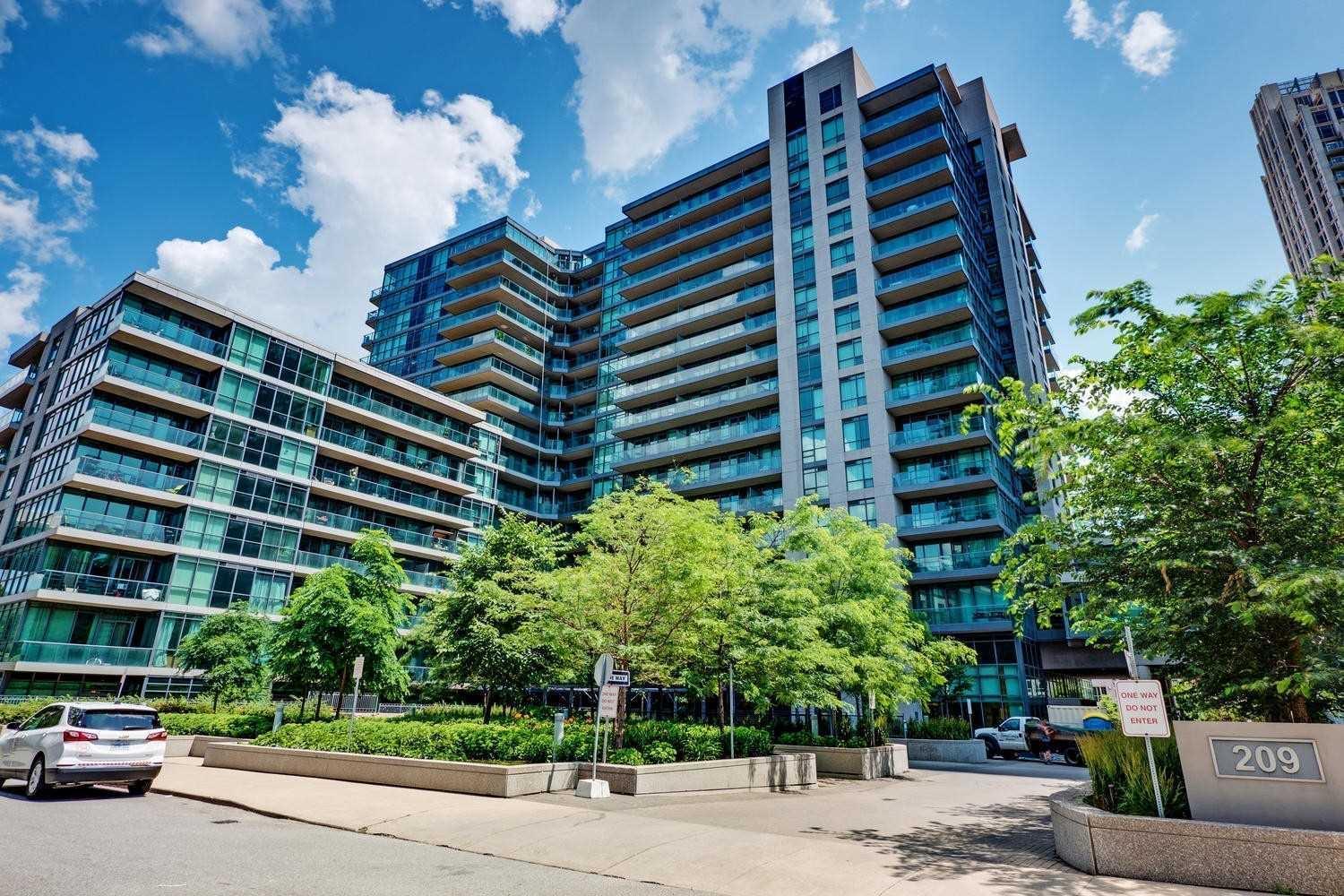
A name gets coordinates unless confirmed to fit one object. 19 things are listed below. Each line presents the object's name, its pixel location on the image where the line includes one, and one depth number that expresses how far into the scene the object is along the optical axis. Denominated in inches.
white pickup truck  1159.0
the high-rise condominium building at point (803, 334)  1659.7
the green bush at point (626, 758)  616.7
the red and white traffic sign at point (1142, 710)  348.2
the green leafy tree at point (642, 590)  691.4
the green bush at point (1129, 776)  355.6
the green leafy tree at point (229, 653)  1074.7
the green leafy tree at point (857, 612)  831.1
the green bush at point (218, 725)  914.7
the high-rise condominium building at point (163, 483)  1284.4
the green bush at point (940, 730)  1152.1
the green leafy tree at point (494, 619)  904.9
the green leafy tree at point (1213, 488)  354.6
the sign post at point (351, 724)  700.0
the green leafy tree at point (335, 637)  921.5
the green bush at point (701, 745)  673.6
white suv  502.9
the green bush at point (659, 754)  636.7
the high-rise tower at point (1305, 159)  3895.2
